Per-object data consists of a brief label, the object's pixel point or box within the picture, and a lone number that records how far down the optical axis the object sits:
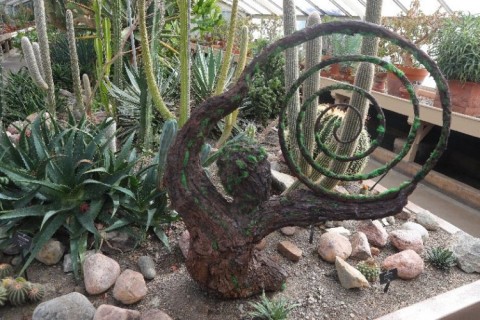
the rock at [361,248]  1.90
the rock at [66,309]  1.35
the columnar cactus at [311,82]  2.01
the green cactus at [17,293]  1.45
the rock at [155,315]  1.35
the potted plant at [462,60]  3.24
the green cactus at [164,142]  1.88
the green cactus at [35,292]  1.48
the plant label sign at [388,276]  1.59
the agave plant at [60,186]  1.69
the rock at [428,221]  2.31
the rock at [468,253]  1.90
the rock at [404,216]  2.40
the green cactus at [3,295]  1.45
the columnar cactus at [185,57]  2.17
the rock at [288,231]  2.05
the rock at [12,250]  1.71
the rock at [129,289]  1.50
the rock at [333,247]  1.85
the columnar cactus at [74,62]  2.59
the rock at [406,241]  2.01
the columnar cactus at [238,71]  2.77
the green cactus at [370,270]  1.75
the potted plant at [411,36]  4.11
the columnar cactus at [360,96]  1.71
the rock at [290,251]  1.84
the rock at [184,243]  1.76
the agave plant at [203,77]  3.66
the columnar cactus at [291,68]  1.98
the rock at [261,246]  1.90
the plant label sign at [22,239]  1.63
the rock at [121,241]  1.79
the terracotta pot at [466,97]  3.40
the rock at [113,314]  1.35
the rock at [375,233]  2.06
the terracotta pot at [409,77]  4.11
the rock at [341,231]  2.09
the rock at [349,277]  1.65
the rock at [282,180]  2.46
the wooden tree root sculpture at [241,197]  1.24
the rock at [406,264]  1.80
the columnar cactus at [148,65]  2.27
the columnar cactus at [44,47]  2.41
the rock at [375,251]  1.99
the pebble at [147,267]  1.65
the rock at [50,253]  1.69
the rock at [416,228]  2.18
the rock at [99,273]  1.54
